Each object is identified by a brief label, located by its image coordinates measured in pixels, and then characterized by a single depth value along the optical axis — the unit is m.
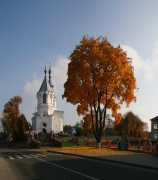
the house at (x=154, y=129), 46.56
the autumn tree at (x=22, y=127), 36.28
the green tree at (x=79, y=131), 44.73
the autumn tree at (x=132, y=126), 53.10
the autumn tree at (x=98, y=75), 18.88
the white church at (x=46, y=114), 46.31
